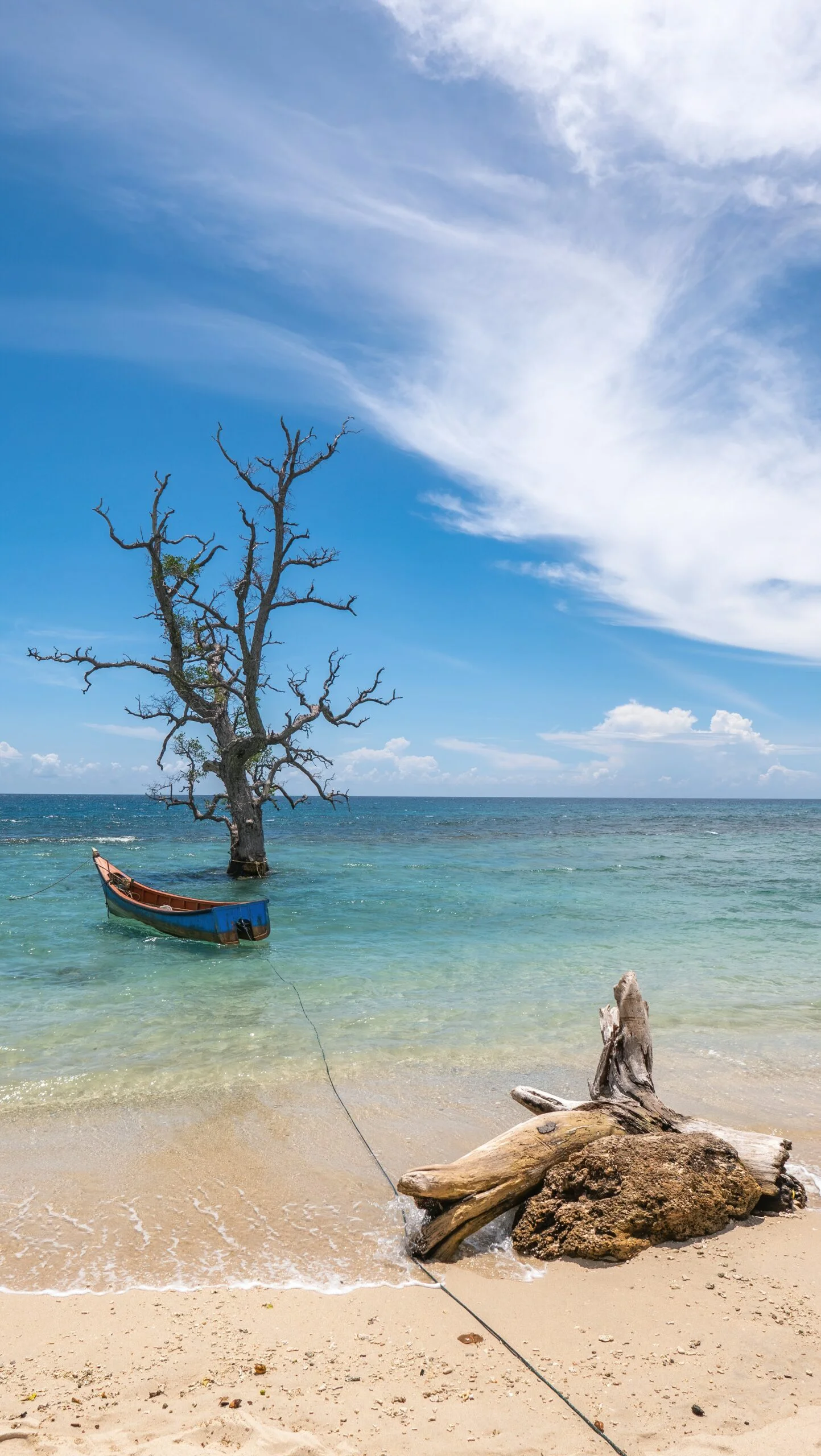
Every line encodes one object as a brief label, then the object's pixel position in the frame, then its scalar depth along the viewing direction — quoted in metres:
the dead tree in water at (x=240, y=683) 24.70
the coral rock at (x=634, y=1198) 4.99
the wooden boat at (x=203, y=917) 15.87
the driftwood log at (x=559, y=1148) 5.12
